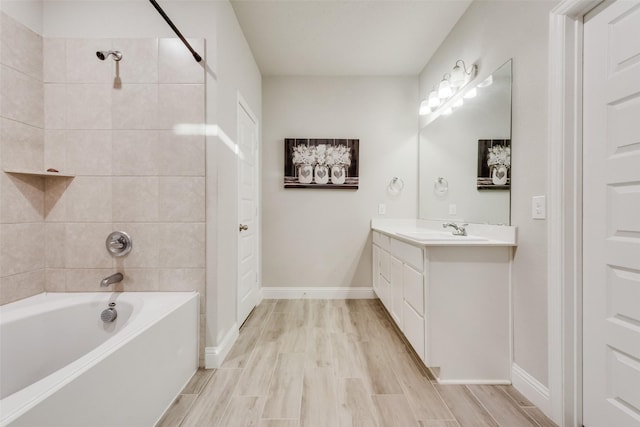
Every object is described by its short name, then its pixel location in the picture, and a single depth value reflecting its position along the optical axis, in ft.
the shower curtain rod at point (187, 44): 4.59
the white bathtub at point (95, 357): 2.87
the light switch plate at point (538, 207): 4.72
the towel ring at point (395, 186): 10.66
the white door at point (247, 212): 8.05
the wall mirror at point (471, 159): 5.82
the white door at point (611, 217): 3.66
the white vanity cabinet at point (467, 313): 5.52
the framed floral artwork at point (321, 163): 10.56
